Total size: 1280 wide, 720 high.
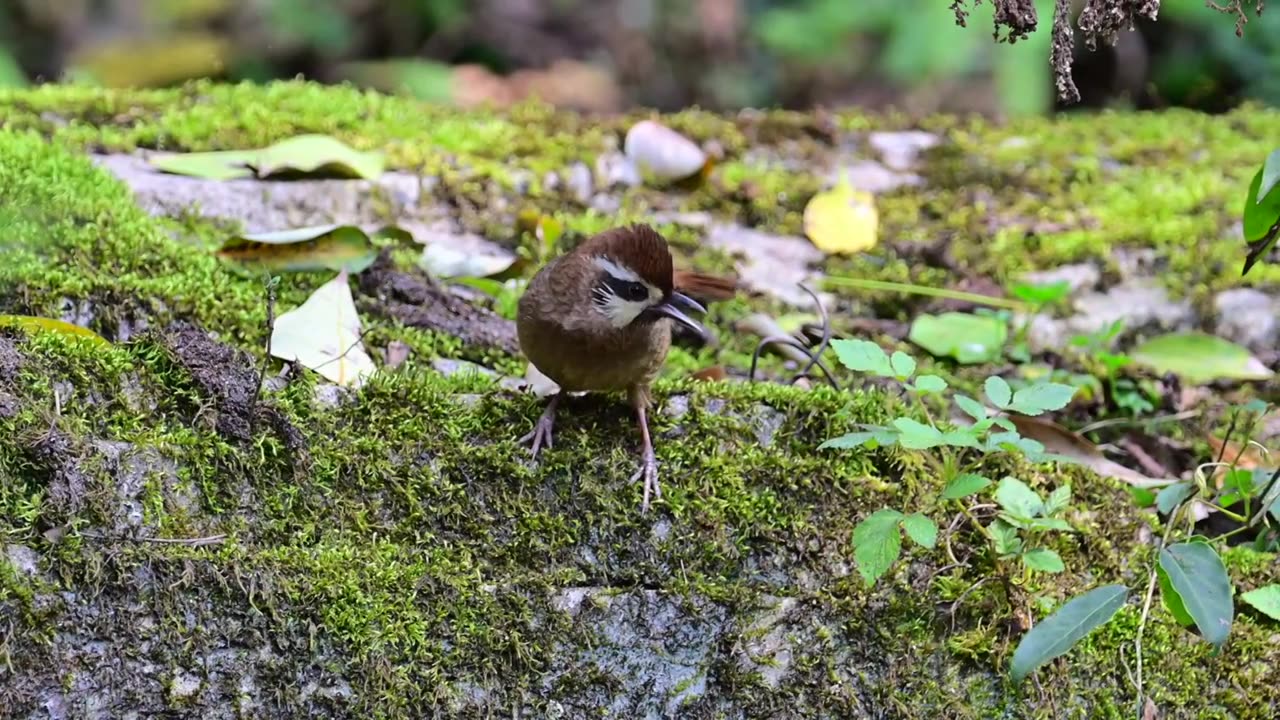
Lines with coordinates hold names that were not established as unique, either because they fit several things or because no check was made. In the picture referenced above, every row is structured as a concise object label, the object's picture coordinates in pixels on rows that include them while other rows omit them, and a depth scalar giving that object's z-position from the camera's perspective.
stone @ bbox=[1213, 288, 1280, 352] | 8.97
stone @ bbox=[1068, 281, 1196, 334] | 9.02
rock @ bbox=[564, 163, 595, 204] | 10.28
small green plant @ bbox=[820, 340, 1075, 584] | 4.89
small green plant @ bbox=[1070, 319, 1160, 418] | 8.14
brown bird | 6.04
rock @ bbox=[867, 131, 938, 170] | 11.98
